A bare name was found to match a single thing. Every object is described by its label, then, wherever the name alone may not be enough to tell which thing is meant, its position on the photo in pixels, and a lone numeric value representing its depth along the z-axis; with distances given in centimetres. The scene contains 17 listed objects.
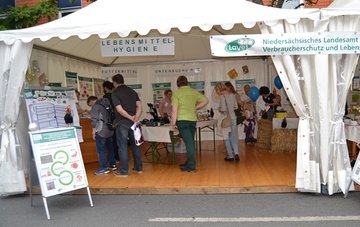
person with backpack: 585
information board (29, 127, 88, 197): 423
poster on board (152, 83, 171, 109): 1005
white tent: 444
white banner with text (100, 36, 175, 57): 545
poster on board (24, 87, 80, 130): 577
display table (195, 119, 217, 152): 695
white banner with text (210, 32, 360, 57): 435
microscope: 657
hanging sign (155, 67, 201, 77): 971
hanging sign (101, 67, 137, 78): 977
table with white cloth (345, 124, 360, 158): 514
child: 891
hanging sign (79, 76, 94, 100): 901
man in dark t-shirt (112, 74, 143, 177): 548
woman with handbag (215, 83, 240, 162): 641
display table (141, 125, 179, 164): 628
